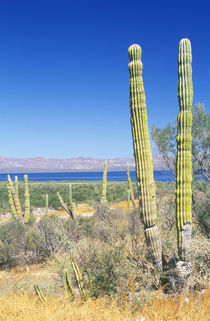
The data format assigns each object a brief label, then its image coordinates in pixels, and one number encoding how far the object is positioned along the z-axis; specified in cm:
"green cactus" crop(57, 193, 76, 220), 1453
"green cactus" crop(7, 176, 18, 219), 1550
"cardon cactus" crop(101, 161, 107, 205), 1698
